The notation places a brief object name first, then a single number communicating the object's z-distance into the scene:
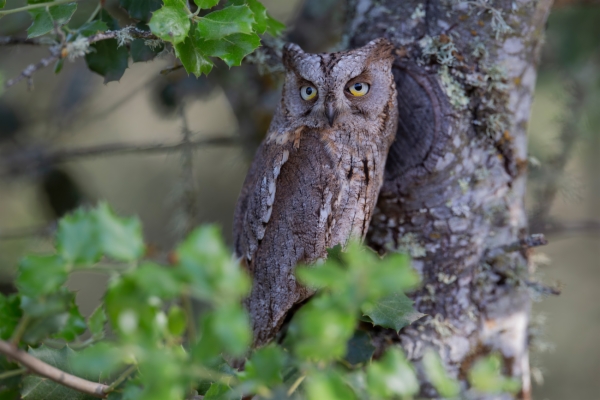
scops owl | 4.77
